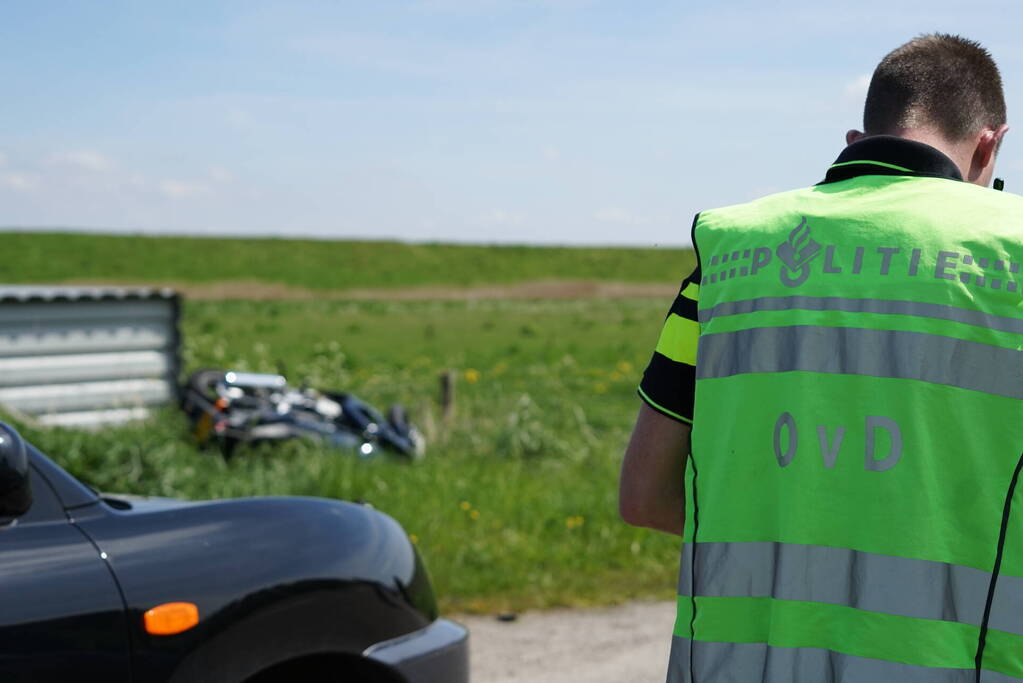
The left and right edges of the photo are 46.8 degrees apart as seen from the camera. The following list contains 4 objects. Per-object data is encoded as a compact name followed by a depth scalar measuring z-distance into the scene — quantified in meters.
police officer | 1.83
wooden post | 11.84
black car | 2.88
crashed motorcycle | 9.96
